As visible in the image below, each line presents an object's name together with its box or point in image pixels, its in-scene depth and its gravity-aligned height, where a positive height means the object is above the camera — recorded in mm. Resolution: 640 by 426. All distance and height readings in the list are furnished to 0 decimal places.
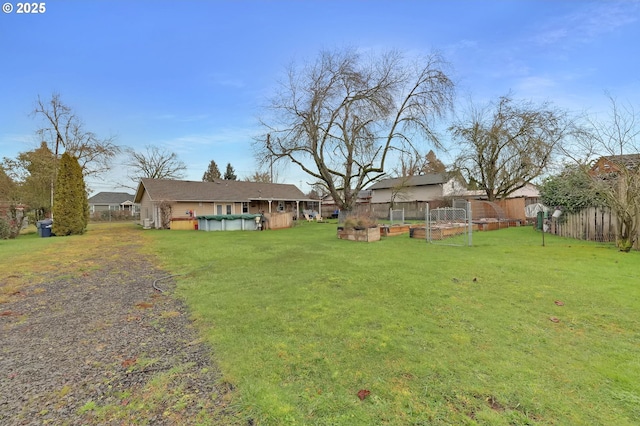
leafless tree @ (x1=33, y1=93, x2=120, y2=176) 23516 +6915
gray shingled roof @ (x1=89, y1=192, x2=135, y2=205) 48409 +3467
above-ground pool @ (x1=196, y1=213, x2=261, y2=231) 19828 -464
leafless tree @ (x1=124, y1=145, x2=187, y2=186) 37156 +7109
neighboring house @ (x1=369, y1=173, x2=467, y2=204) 32250 +2787
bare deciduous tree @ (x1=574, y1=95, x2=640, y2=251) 8398 +1557
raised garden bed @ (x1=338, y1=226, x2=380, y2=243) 11680 -856
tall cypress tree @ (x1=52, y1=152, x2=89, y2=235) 16484 +1076
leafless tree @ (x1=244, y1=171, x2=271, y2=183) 48759 +6542
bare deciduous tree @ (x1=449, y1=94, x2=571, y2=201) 20766 +5329
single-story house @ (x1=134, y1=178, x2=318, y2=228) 23672 +1681
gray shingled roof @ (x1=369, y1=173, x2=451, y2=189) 31312 +3836
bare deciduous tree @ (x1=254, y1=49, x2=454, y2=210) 18094 +7125
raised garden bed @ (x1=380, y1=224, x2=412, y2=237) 13609 -822
